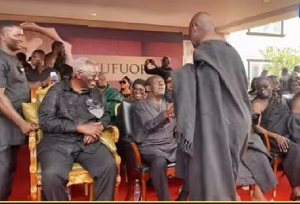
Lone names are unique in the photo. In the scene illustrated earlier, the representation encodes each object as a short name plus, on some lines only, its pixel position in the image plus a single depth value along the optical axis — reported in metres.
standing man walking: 2.04
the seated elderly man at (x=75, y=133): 2.62
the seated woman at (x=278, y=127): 3.50
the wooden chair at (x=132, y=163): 3.11
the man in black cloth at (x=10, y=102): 2.71
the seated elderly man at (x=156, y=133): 3.04
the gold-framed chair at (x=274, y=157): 3.54
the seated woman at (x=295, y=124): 3.63
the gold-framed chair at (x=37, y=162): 2.63
